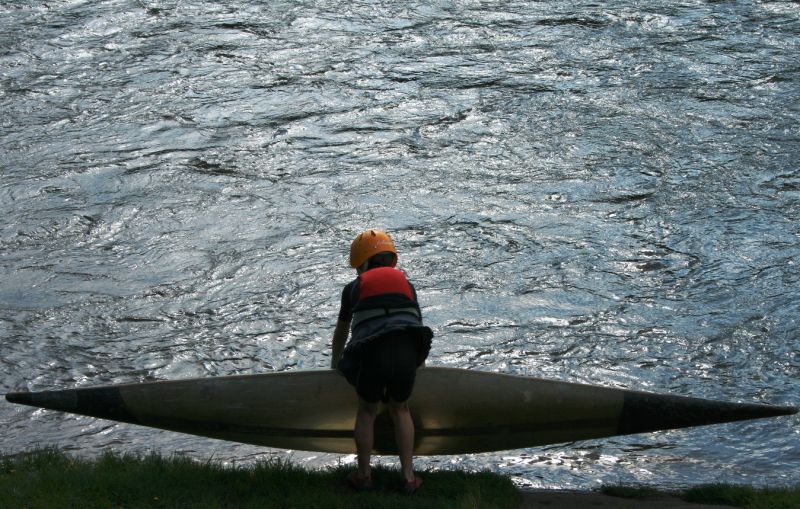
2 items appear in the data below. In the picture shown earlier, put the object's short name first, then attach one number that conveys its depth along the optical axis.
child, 10.75
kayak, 11.52
